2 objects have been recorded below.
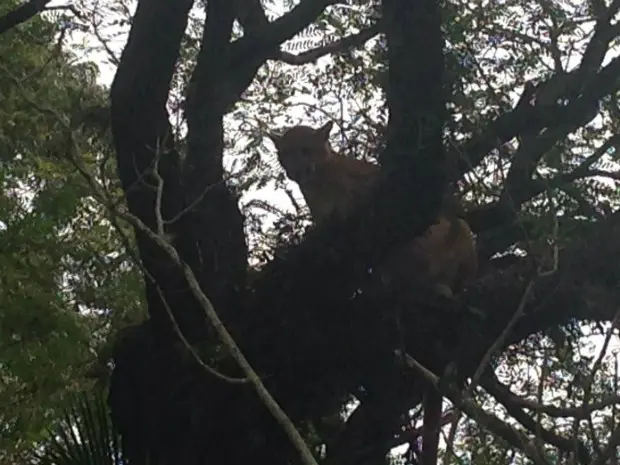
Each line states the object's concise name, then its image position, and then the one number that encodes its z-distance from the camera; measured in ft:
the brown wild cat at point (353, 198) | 15.02
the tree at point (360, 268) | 13.56
